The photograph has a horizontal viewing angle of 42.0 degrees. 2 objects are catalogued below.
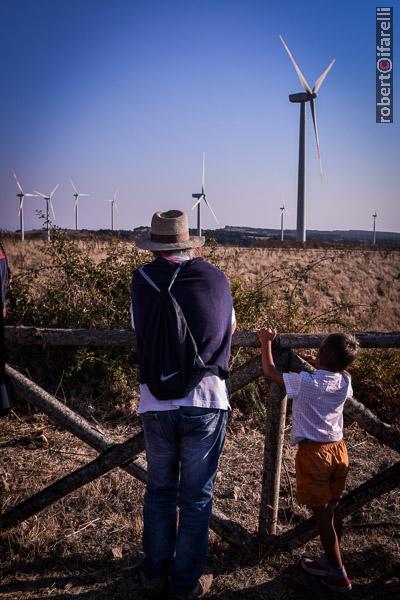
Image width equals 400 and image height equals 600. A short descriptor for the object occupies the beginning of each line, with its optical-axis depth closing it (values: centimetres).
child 290
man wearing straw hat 262
